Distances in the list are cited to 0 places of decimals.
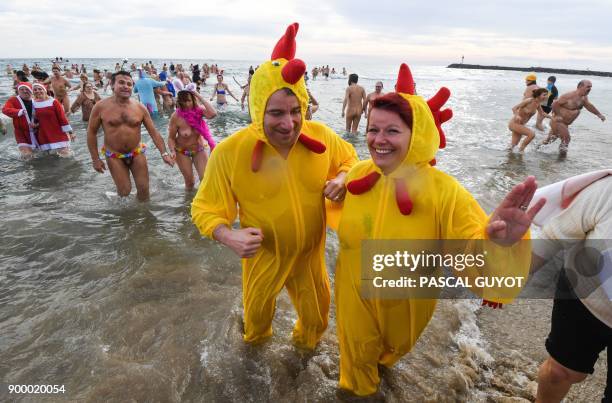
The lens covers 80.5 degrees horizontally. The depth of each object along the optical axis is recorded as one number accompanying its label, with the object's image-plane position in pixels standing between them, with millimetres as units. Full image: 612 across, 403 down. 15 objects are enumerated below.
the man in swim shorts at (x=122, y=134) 5020
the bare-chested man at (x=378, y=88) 10736
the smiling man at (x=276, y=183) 2002
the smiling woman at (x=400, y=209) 1716
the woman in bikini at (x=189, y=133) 5918
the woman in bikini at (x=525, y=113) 9305
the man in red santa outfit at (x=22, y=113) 7344
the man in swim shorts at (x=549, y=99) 12484
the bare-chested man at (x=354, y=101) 11617
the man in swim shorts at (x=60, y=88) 11508
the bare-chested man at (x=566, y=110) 9500
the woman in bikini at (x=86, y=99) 11617
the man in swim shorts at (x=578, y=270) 1625
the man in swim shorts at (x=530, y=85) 10367
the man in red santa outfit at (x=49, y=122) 7434
